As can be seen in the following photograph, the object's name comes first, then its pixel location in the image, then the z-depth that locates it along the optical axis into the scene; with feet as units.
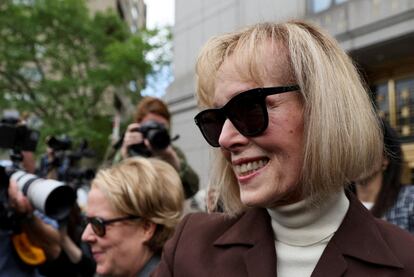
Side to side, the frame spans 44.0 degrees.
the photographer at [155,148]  10.83
